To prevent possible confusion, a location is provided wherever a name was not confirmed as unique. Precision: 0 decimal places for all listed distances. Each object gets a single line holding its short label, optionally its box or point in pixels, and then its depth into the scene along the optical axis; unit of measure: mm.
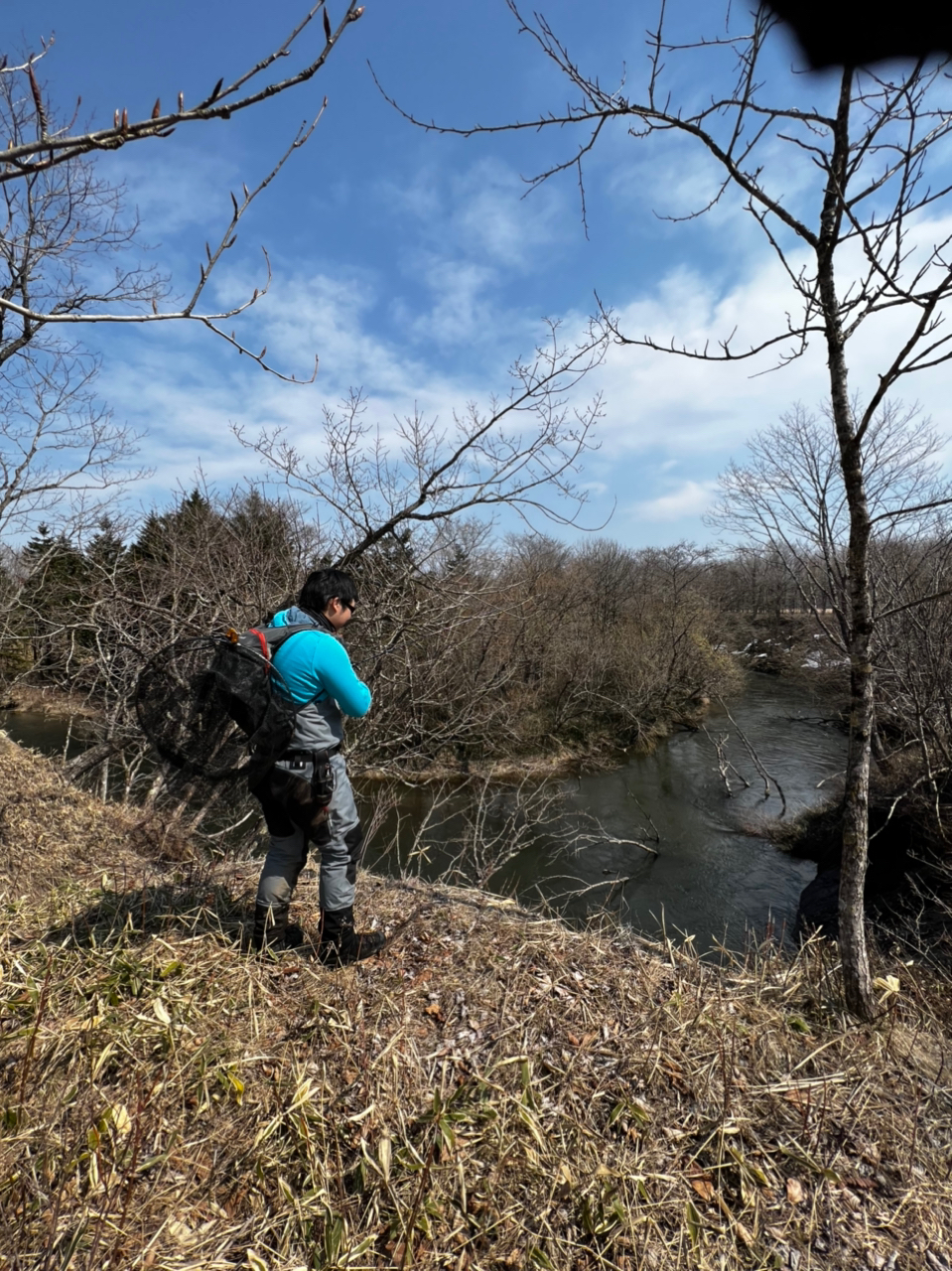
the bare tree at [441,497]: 4957
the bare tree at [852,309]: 2613
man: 2721
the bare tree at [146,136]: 1115
